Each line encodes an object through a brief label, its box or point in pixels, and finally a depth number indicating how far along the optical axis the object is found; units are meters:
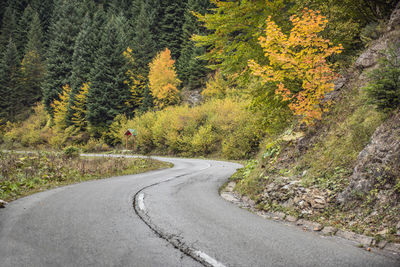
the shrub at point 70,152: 18.31
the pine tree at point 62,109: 40.91
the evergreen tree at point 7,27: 64.19
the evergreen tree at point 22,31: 63.94
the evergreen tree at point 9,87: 49.34
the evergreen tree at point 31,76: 52.28
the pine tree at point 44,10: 71.25
